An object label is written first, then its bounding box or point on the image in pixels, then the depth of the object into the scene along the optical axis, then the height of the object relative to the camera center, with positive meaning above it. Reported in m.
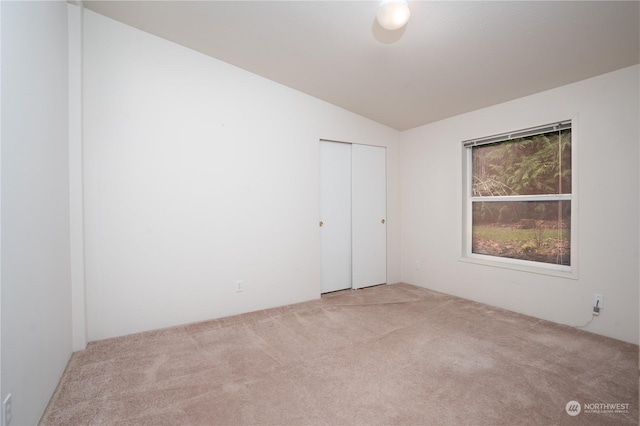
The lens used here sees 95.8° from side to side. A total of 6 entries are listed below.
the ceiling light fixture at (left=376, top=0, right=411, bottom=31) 1.86 +1.29
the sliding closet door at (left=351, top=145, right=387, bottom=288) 4.09 -0.09
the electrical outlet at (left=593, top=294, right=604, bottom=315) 2.57 -0.85
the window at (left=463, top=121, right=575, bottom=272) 2.94 +0.12
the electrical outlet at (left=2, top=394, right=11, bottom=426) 1.21 -0.86
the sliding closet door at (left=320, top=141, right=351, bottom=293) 3.87 -0.10
